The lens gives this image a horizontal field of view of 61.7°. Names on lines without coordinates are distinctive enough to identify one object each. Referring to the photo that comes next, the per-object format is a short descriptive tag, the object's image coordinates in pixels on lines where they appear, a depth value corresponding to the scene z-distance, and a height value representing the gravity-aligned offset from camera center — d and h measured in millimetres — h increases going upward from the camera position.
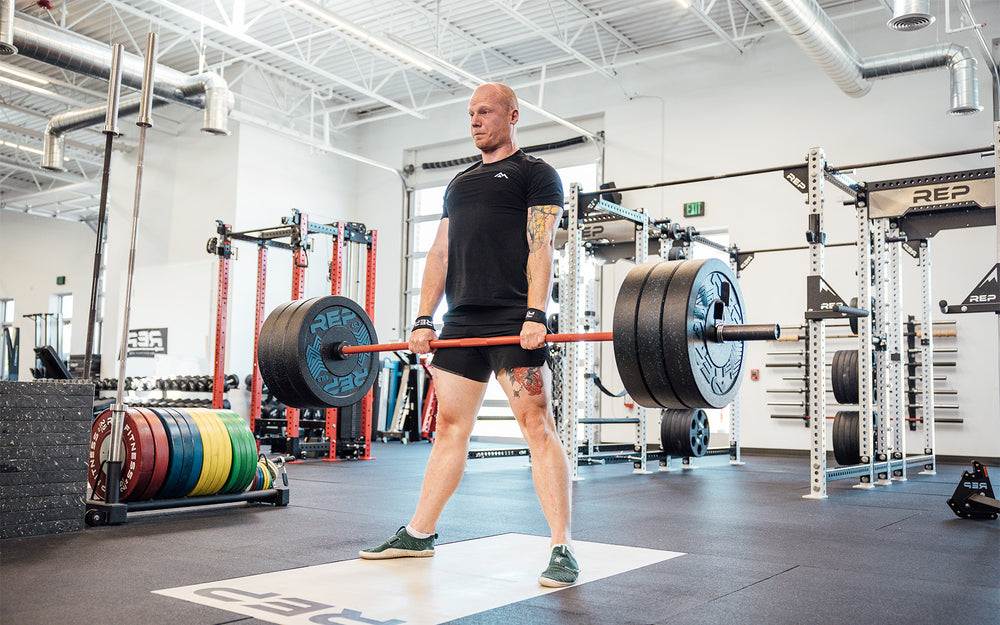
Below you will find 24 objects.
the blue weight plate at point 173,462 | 3213 -341
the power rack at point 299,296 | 6582 +629
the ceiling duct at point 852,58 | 6137 +2674
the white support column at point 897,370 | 5387 +129
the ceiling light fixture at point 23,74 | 7825 +2862
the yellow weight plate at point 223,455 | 3430 -332
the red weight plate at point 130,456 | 3109 -315
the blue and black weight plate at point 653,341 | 1975 +101
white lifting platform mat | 1750 -498
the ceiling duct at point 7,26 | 5973 +2442
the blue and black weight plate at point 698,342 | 1954 +104
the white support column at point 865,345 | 4691 +245
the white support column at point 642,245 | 5426 +901
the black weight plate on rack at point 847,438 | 5188 -310
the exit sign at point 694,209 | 8547 +1795
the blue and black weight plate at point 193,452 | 3287 -313
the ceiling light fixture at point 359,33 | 6328 +2789
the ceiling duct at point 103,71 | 7012 +2686
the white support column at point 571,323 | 4768 +342
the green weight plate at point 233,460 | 3463 -354
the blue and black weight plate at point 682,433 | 5598 -326
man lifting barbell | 2125 +190
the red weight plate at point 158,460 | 3154 -330
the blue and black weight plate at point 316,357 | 2646 +61
